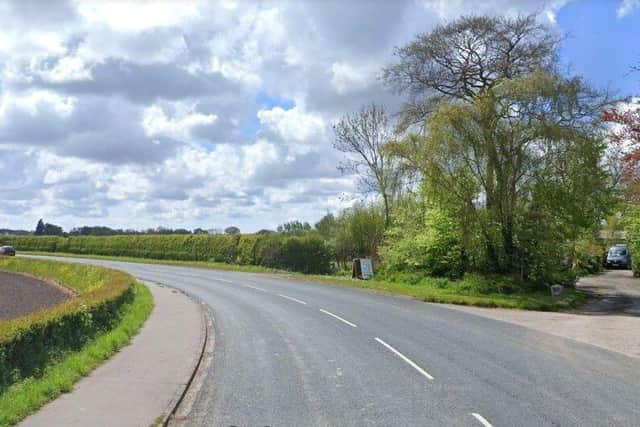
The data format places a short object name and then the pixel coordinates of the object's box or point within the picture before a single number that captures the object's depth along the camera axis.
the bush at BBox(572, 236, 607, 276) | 37.06
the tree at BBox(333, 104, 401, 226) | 44.58
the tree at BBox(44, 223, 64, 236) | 134.52
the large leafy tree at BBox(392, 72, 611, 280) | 28.83
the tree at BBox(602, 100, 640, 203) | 17.91
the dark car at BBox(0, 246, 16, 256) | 75.00
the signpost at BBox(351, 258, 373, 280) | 38.38
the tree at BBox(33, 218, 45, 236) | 140.00
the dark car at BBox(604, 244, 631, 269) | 62.59
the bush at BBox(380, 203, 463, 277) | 32.81
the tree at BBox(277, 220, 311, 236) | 71.47
